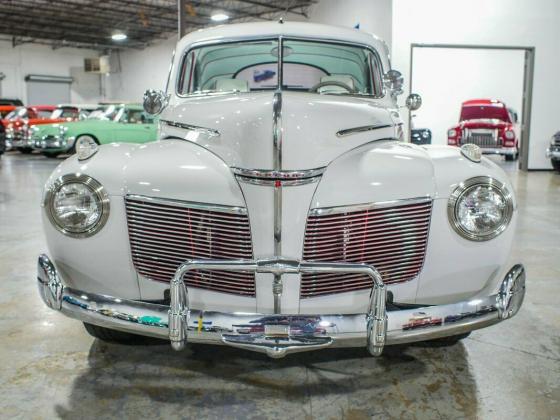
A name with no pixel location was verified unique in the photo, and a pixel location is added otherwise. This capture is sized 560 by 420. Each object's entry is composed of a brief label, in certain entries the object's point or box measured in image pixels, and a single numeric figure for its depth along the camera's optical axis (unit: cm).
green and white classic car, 1136
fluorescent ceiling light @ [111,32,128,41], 2231
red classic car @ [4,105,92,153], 1416
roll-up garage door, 2470
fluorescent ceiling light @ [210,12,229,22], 1851
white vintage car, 185
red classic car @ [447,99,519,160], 1273
